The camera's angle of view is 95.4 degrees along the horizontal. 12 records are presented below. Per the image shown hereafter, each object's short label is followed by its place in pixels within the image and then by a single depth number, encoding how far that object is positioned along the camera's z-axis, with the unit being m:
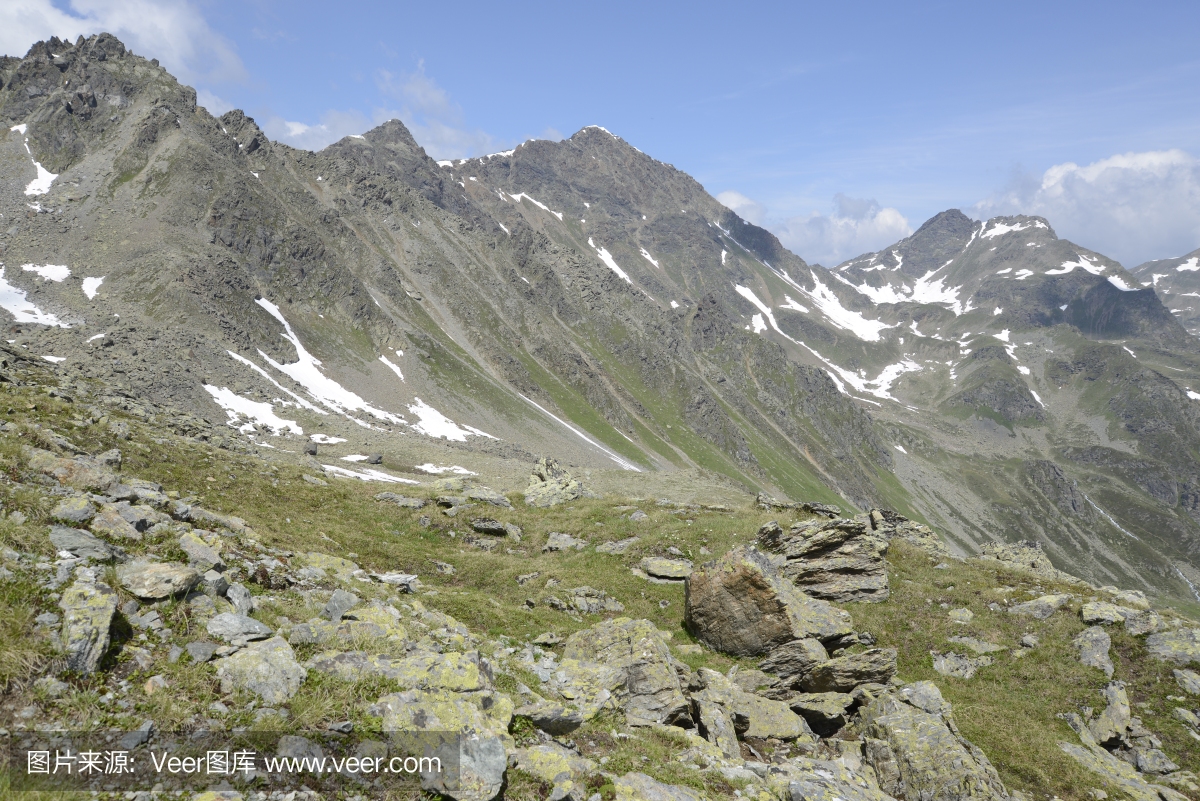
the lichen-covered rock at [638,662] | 13.56
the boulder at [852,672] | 17.34
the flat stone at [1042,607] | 22.41
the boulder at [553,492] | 38.89
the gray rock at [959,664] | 20.38
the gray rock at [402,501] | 33.20
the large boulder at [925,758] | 13.18
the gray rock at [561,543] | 30.83
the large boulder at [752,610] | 19.70
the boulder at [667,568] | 26.64
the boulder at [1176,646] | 18.69
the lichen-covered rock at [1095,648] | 19.23
